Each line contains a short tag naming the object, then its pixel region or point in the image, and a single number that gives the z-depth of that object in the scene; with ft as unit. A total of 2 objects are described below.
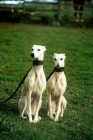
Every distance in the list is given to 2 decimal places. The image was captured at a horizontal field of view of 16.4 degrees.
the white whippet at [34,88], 20.49
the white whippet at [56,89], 21.38
